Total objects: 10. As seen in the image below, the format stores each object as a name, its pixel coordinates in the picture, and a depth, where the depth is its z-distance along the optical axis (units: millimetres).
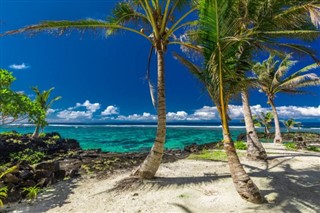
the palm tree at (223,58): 5441
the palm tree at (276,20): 6191
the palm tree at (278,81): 18312
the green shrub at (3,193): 6146
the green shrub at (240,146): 14344
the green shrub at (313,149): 14566
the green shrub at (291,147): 15170
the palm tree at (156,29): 7227
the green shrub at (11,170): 7034
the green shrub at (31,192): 6723
